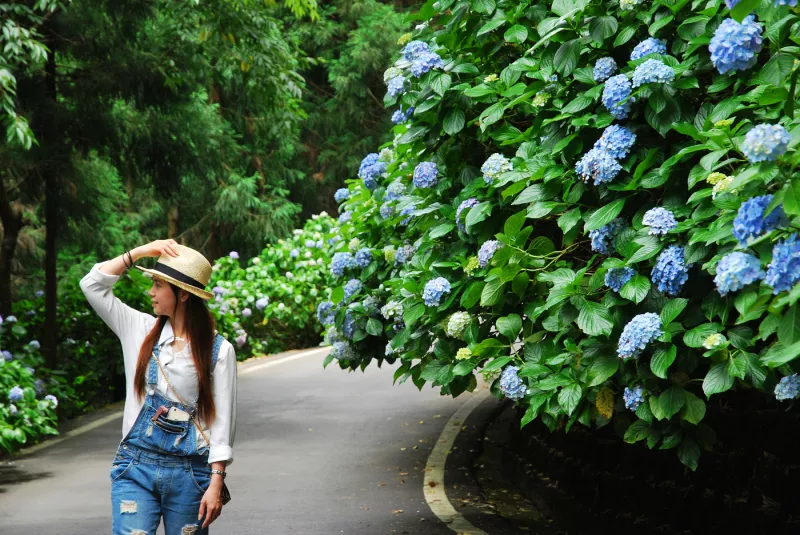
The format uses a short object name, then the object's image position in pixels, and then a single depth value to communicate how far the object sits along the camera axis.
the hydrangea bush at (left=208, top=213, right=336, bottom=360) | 18.59
